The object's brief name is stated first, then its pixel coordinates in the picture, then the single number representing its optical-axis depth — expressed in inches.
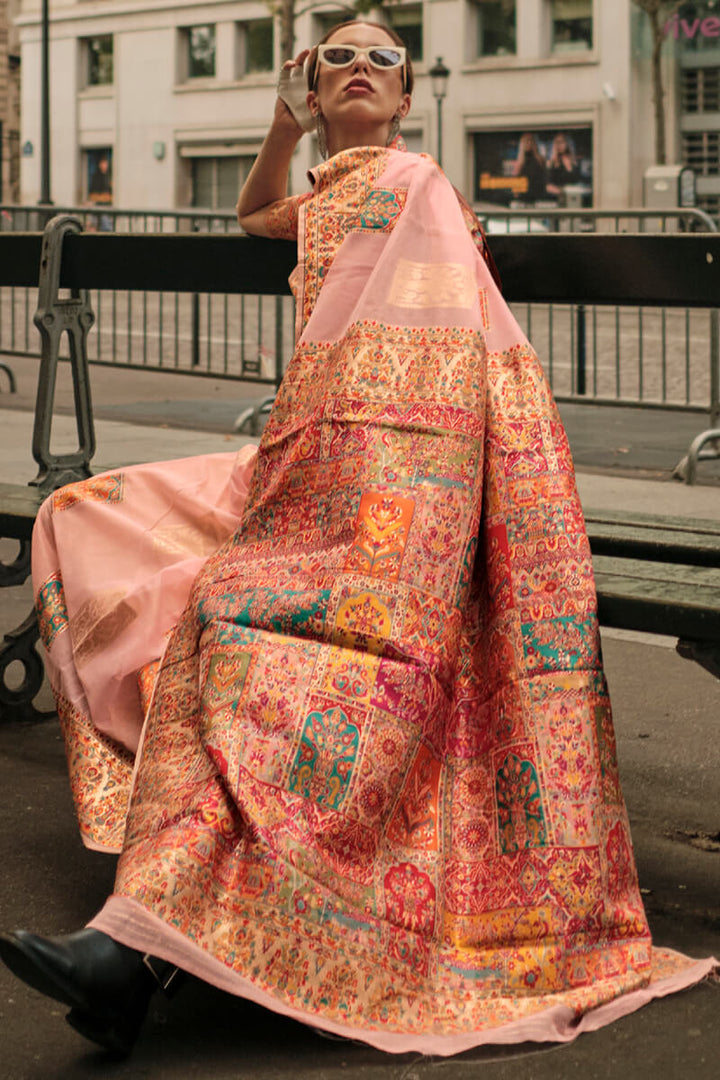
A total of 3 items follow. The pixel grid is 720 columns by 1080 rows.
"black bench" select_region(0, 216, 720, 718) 107.0
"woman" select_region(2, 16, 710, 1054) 88.5
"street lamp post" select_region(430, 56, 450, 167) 1497.3
